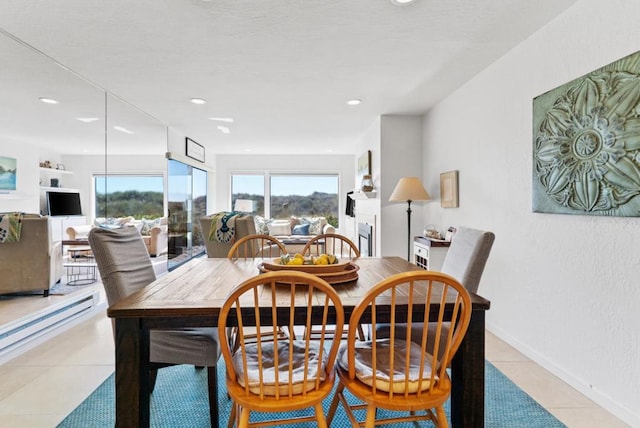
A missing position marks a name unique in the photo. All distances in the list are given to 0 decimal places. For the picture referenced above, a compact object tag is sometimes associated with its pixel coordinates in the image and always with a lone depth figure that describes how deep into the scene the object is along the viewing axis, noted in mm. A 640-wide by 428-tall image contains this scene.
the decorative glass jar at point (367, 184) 5004
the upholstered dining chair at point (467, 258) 1678
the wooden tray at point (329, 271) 1702
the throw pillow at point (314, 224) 7523
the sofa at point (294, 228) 5761
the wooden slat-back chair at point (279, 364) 1168
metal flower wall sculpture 1753
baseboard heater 2617
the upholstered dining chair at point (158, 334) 1614
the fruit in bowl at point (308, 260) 1836
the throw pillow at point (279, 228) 7645
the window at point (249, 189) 8172
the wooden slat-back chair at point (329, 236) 2689
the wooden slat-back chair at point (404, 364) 1197
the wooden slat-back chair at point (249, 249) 2214
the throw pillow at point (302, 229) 7508
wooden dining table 1320
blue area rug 1790
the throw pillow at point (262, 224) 7330
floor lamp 3904
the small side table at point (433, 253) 3520
